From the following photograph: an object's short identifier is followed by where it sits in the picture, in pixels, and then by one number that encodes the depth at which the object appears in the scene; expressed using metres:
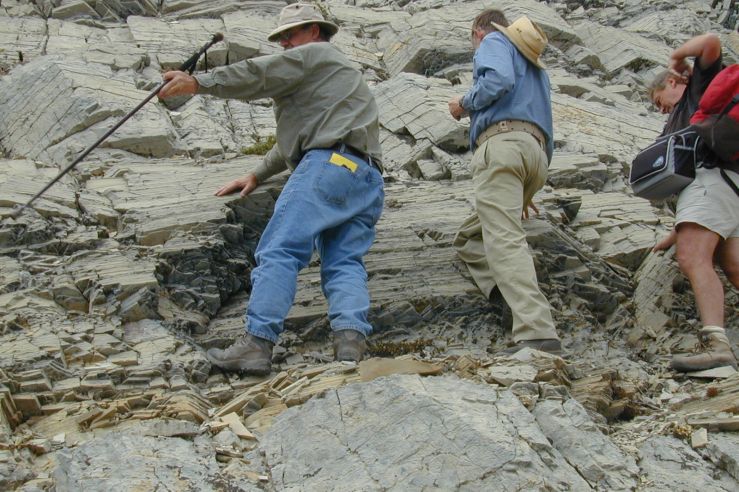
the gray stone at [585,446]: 6.00
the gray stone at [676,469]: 6.07
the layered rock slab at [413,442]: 5.76
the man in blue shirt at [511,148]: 8.23
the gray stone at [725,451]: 6.23
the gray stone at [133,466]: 5.69
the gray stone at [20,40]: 14.94
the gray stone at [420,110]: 12.51
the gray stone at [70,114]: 11.82
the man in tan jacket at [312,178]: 7.75
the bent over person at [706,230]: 7.97
